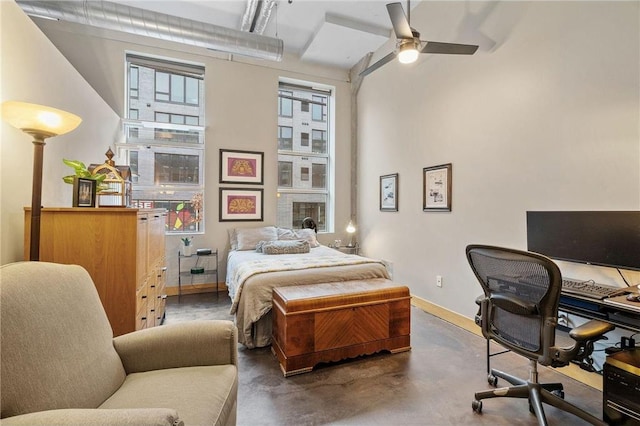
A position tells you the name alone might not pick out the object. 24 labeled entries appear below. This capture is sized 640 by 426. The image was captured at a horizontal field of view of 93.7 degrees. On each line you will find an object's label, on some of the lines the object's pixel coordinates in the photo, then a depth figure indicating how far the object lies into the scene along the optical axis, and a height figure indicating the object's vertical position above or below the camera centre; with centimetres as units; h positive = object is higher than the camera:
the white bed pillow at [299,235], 468 -26
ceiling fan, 246 +153
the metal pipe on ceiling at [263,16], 373 +267
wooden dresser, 186 -20
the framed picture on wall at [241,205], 486 +22
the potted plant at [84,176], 209 +30
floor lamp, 158 +50
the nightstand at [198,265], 452 -73
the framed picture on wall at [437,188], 356 +39
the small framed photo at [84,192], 200 +17
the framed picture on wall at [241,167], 484 +85
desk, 169 -55
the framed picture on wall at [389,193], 446 +41
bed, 272 -55
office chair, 161 -58
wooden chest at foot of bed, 236 -86
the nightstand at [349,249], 538 -54
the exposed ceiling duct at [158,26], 306 +220
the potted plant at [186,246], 446 -43
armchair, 98 -60
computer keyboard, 190 -46
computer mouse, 174 -45
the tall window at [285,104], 531 +204
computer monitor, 197 -11
